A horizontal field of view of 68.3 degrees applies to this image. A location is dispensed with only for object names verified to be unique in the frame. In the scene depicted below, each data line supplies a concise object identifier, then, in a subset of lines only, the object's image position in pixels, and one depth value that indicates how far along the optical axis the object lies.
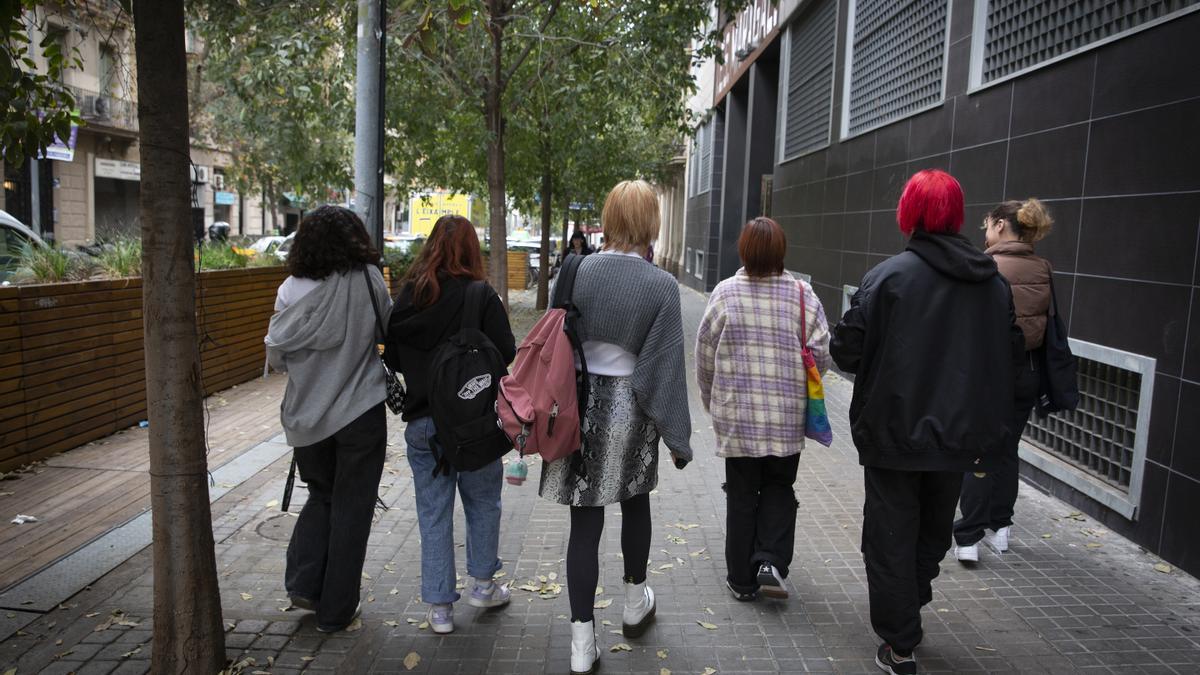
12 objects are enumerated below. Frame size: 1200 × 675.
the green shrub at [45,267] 6.83
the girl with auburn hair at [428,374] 3.72
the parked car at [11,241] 7.25
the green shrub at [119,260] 7.70
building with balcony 27.78
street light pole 6.69
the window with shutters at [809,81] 13.30
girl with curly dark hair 3.70
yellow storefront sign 30.05
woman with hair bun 4.31
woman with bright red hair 3.32
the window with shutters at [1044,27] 5.47
